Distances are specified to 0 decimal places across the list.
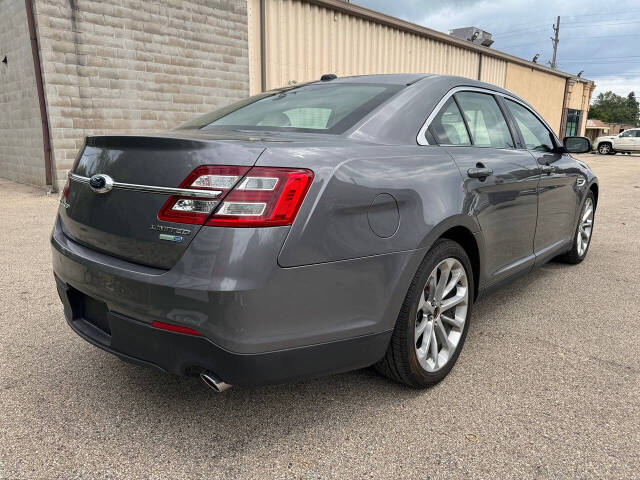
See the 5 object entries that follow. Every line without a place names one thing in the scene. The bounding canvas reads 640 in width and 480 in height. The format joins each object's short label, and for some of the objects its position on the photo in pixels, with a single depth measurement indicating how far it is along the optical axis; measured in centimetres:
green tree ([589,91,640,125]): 8782
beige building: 836
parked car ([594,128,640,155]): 2928
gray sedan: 170
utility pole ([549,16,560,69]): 4744
